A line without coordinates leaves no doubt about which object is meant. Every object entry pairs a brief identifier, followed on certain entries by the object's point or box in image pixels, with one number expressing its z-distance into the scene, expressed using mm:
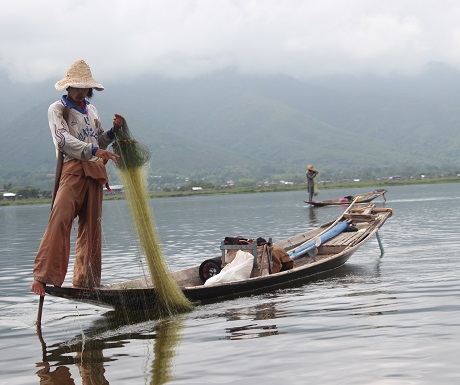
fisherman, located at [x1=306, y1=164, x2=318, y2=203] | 38806
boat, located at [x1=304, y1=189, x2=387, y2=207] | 37969
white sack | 10492
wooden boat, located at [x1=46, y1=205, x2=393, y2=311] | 9016
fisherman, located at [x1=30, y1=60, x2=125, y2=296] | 8180
